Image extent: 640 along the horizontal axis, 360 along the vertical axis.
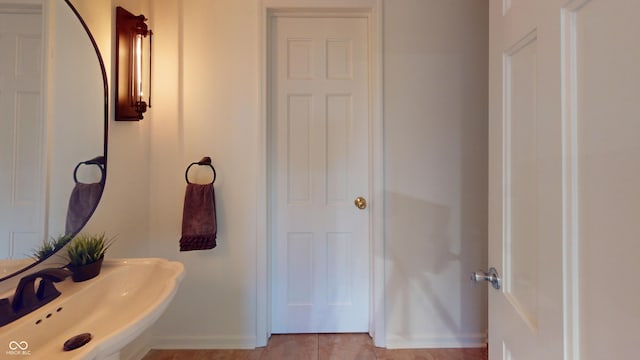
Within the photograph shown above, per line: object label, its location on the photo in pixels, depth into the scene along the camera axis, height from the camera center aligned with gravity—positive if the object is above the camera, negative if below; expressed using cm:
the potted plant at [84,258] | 126 -32
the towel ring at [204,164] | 202 +12
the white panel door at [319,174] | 214 +6
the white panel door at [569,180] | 47 +0
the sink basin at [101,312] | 94 -47
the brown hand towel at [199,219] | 194 -23
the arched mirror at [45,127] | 104 +22
